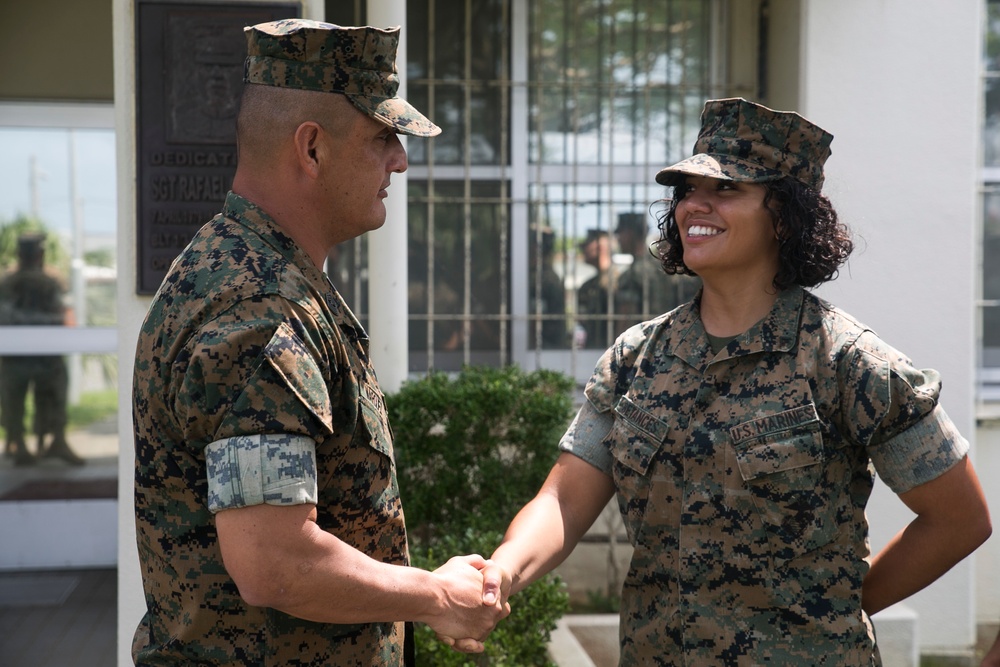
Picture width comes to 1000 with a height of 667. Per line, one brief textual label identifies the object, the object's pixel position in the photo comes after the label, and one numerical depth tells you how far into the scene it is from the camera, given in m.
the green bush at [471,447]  3.83
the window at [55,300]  5.75
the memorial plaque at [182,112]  3.31
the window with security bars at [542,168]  4.69
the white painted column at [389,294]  3.86
